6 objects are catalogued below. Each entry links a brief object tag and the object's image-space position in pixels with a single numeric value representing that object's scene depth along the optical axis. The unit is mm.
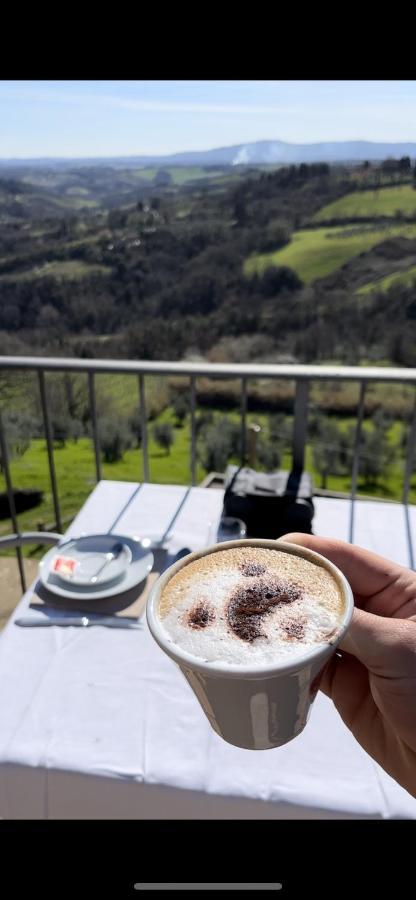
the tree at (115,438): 18547
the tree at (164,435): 24250
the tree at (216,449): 20362
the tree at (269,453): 18889
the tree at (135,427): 17759
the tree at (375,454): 24156
